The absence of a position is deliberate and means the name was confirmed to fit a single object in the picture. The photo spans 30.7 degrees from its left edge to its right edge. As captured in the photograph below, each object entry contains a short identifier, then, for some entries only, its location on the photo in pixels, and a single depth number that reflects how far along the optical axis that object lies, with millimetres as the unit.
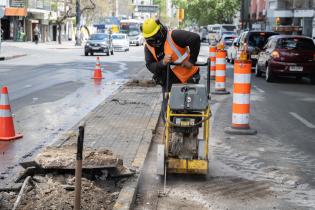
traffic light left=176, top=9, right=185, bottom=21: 74188
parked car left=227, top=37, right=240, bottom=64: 28041
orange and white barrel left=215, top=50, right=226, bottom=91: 15633
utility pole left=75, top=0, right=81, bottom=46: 59656
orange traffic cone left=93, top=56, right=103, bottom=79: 20672
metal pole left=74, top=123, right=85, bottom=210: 4325
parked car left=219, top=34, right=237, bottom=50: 42022
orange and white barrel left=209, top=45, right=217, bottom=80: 19956
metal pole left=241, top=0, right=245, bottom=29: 70375
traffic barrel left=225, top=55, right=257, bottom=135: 9781
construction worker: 6781
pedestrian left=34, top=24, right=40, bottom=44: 56662
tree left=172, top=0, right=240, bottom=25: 88938
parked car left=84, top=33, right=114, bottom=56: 40000
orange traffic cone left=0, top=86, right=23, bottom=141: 9062
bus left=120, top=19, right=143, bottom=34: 76062
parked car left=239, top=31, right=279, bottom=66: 25656
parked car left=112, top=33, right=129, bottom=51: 49906
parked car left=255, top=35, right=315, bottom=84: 19766
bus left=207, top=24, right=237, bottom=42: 70575
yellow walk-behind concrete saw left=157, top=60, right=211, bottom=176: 6367
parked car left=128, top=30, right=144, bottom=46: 70438
